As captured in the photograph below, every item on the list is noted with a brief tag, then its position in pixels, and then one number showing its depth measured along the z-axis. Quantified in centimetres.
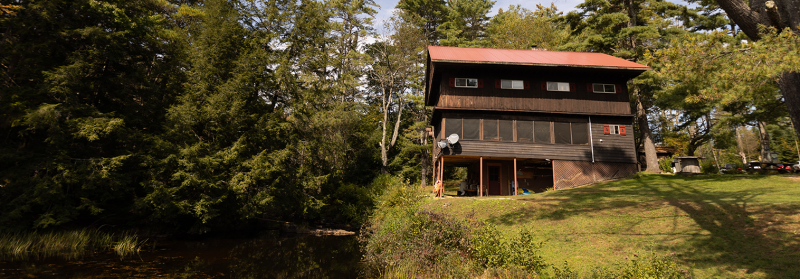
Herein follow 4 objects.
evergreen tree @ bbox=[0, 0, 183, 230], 1279
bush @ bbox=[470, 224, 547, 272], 750
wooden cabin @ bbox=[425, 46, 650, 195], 2011
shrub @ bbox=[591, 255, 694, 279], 560
